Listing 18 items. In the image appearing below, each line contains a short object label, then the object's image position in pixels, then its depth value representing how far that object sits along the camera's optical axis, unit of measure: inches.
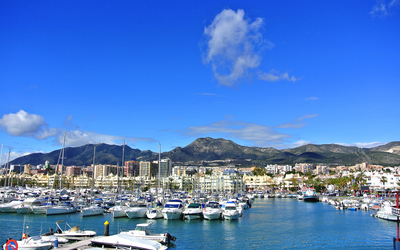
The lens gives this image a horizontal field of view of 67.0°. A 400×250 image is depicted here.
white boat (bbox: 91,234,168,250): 871.9
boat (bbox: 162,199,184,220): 1754.4
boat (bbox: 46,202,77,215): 2055.5
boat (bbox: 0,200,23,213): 2181.3
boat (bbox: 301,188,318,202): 4293.8
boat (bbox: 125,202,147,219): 1866.4
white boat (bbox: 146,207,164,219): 1812.3
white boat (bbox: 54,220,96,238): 1085.8
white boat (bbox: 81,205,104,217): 2005.4
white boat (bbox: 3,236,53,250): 874.1
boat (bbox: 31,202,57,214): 2075.5
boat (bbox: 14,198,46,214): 2108.8
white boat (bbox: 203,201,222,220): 1745.8
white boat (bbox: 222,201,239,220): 1795.0
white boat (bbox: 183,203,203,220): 1742.1
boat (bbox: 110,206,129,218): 1909.4
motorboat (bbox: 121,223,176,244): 1068.2
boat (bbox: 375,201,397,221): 1906.4
